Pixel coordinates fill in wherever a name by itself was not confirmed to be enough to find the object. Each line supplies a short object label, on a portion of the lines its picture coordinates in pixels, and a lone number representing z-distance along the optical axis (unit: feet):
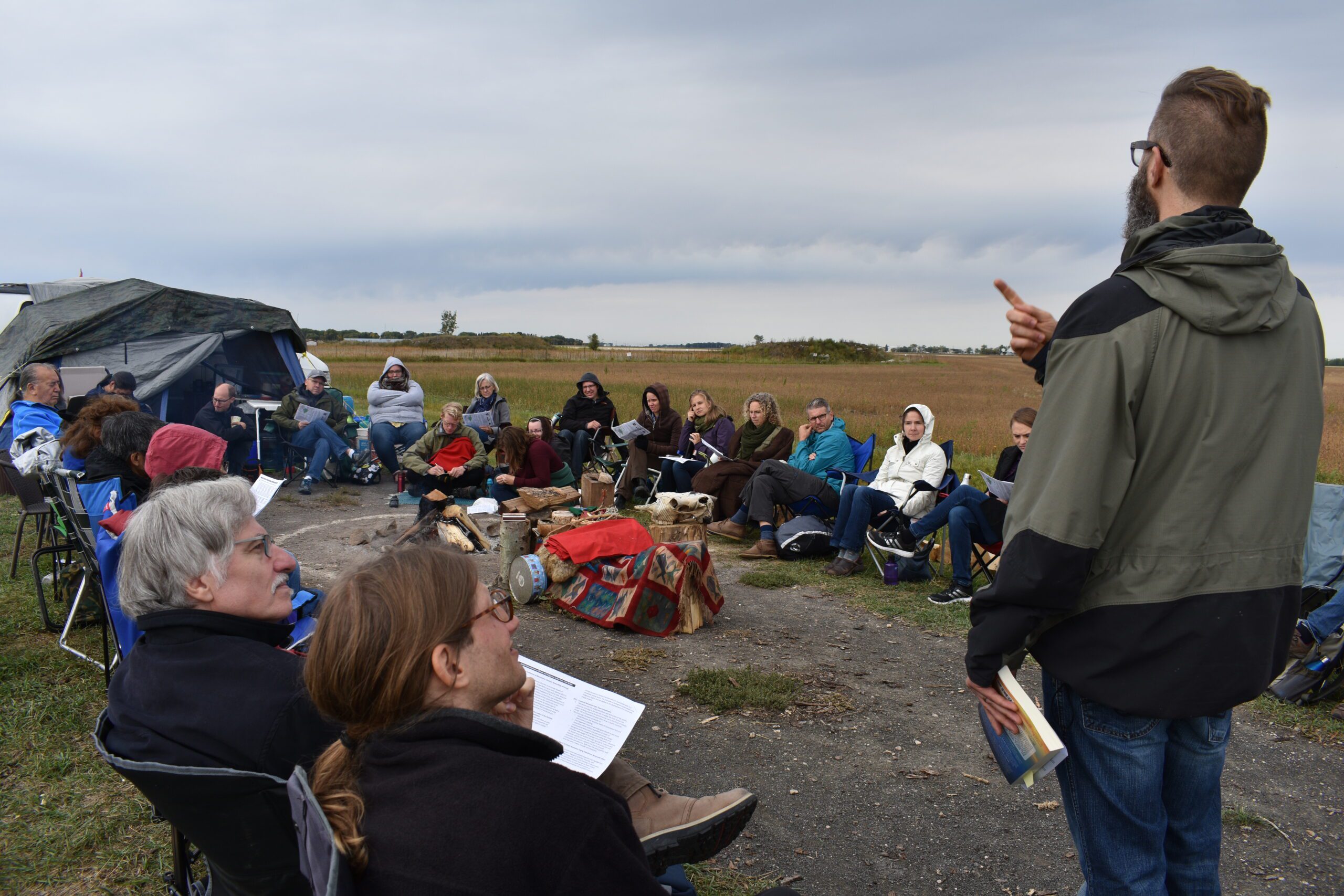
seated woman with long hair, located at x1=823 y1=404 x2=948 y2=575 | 19.17
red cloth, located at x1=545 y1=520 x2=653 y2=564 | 15.56
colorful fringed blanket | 14.43
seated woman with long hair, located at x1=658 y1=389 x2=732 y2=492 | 26.25
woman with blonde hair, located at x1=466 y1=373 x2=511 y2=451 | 31.78
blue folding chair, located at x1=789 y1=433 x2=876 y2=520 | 21.62
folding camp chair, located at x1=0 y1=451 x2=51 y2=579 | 16.37
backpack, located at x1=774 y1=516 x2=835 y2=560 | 20.34
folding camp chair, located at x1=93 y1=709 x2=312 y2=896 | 4.33
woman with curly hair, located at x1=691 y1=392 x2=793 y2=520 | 23.93
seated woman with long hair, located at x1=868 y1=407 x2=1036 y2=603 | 17.10
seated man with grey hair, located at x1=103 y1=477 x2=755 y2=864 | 5.06
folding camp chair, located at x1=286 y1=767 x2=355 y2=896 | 3.12
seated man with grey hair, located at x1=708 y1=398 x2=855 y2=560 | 21.21
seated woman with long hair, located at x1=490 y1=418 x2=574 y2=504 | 24.11
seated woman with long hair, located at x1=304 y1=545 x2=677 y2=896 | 3.18
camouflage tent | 30.73
